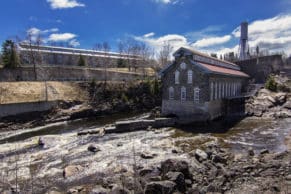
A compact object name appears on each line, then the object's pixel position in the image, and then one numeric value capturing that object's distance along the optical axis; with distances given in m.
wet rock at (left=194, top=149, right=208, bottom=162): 12.72
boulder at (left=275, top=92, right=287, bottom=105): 30.72
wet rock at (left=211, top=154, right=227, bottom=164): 12.45
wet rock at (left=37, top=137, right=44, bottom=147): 17.99
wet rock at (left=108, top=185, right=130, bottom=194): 8.79
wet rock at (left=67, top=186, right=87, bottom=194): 9.74
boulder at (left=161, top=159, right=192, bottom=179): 10.40
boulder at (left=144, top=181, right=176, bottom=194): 8.87
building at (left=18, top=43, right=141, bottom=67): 64.75
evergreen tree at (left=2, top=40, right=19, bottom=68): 41.06
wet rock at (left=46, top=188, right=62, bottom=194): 9.79
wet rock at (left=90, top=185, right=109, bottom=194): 9.28
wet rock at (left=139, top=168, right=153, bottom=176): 11.26
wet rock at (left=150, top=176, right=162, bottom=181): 10.11
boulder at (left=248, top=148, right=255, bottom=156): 13.69
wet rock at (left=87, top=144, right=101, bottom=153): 15.92
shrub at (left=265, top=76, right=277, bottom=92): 35.84
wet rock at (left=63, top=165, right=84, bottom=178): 11.90
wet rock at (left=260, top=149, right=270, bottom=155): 13.77
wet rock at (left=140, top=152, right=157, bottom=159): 13.92
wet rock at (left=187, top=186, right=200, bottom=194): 8.69
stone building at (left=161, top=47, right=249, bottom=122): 24.36
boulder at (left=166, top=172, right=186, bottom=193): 9.44
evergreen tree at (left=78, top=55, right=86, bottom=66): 58.45
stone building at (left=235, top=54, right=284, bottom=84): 44.44
